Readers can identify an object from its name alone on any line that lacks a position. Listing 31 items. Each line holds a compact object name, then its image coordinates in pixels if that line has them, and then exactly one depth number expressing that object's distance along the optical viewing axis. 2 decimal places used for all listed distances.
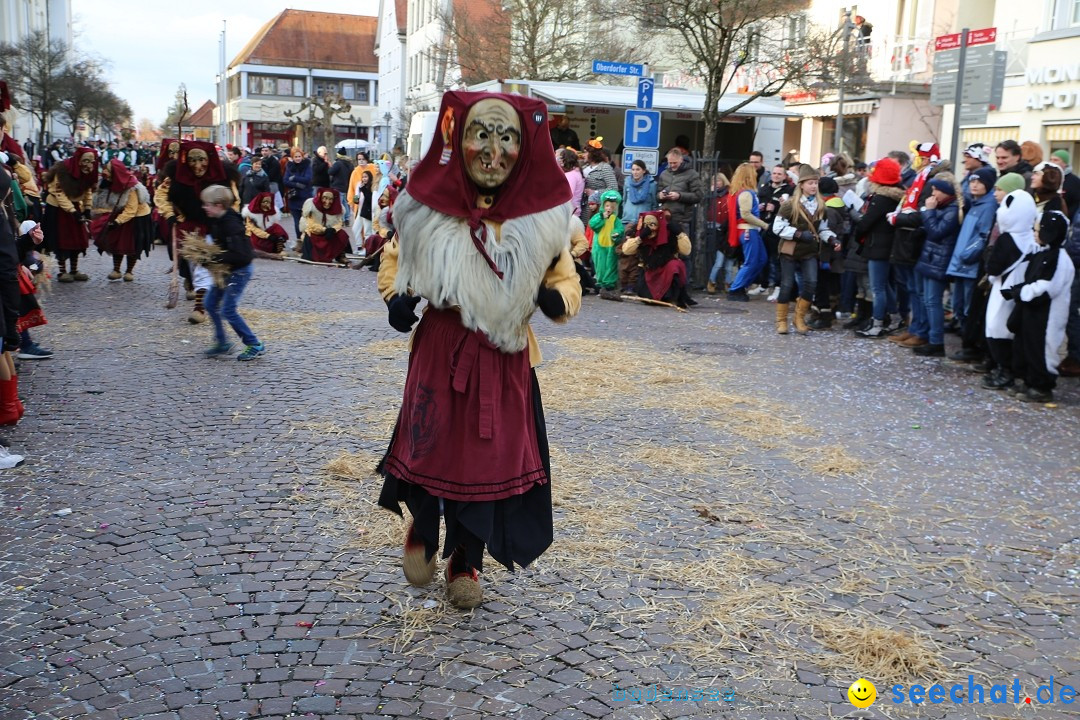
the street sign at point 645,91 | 14.47
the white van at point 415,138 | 30.64
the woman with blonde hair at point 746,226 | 13.67
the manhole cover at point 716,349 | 10.40
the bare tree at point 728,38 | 18.59
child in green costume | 14.46
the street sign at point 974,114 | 12.35
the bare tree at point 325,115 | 40.66
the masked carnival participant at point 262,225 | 15.84
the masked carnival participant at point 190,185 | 10.14
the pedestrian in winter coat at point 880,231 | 10.90
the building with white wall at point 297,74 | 83.38
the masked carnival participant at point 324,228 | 17.61
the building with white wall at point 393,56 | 65.94
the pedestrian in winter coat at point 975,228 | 9.62
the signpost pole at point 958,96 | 11.70
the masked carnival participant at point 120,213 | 13.67
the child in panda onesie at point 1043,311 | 8.16
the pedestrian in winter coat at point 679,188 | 14.02
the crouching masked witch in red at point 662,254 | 13.55
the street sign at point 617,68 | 15.41
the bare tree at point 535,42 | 32.25
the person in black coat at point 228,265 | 9.26
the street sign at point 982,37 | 11.88
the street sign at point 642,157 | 14.64
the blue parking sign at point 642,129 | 14.47
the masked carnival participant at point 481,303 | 3.87
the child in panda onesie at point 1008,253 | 8.39
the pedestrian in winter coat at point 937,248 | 9.95
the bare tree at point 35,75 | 36.97
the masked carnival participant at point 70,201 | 13.16
